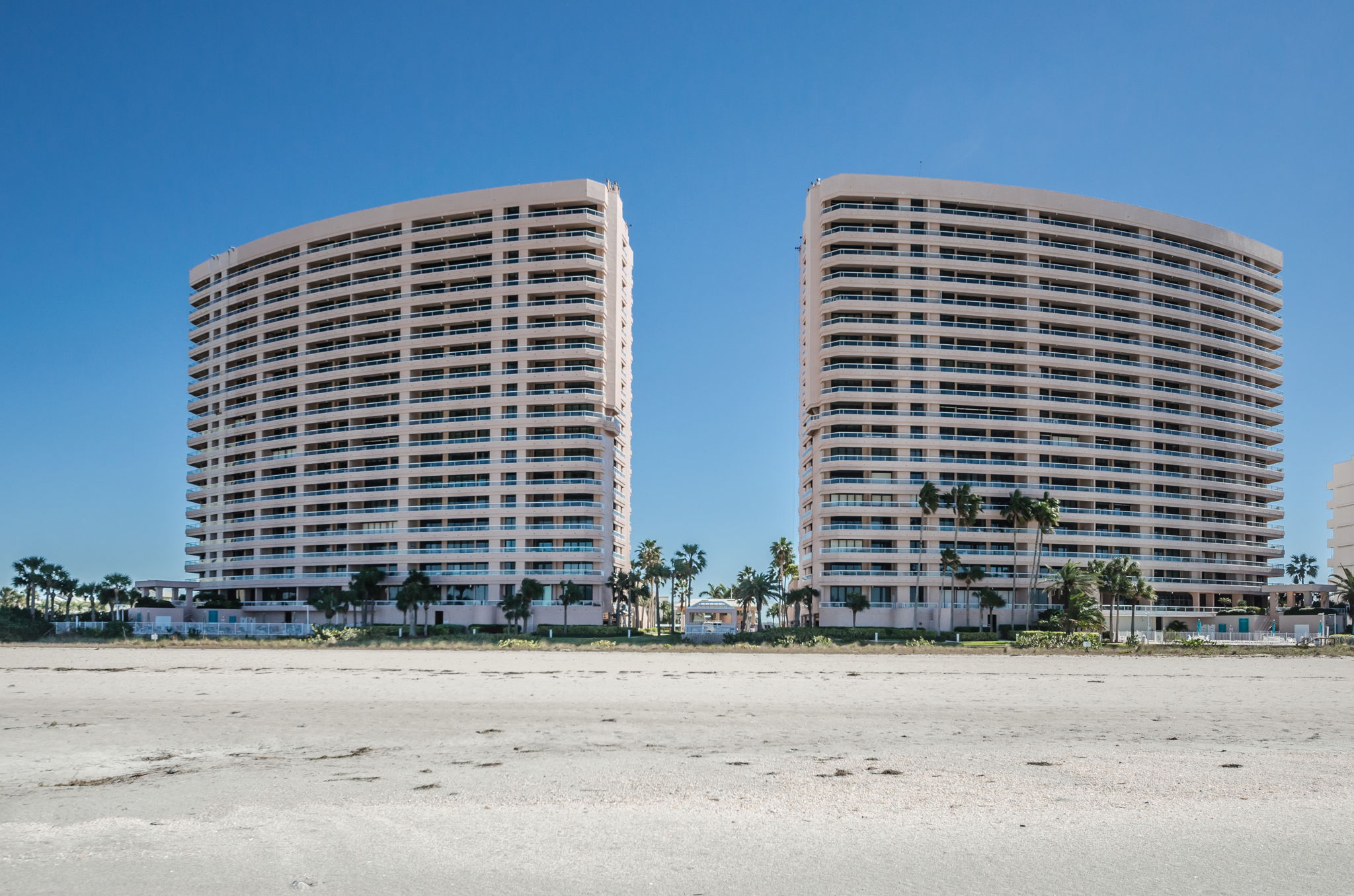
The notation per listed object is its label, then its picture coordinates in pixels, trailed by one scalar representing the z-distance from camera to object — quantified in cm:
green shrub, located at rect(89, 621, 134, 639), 8656
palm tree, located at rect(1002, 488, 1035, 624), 9850
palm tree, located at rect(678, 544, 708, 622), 12519
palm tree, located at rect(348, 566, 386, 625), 10350
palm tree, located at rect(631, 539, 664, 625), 12285
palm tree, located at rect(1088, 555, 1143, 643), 8319
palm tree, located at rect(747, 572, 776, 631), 11706
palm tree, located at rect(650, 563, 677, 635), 11894
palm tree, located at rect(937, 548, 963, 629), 9862
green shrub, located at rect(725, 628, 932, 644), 8406
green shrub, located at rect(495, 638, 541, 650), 5909
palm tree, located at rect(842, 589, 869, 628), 9656
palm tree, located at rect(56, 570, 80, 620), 11819
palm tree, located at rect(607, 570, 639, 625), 10975
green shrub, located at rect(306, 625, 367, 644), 7058
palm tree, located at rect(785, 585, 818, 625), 10162
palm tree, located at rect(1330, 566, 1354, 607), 8482
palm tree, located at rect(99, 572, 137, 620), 11744
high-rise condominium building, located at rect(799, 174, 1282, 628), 10375
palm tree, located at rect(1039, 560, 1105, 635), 7788
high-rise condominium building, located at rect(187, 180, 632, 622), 10819
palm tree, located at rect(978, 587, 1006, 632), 9775
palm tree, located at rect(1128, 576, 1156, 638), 8462
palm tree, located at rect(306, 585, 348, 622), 10231
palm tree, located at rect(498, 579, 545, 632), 9925
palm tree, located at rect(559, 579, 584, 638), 10094
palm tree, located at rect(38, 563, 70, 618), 11606
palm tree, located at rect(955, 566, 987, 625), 9975
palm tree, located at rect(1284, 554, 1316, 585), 18562
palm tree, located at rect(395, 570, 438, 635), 9969
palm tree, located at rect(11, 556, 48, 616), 11450
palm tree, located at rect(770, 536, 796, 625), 12225
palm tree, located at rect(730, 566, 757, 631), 12031
